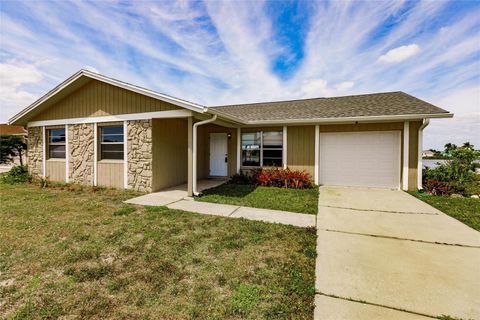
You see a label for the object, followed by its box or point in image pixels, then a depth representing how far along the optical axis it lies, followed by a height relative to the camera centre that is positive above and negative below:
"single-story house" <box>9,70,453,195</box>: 7.55 +0.78
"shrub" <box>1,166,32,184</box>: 9.67 -1.03
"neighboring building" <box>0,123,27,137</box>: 23.14 +2.69
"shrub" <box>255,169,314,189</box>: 8.71 -0.95
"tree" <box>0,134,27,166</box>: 15.90 +0.57
